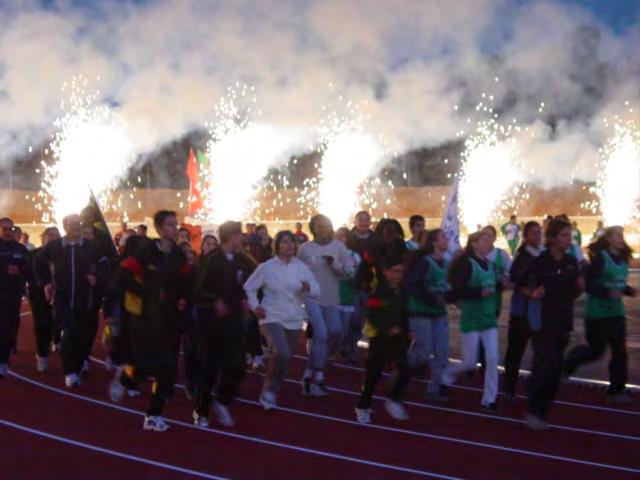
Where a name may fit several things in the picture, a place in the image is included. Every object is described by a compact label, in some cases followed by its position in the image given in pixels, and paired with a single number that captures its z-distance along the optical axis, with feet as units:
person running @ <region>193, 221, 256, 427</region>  31.71
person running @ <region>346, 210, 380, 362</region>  44.11
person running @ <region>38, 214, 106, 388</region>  40.09
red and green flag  108.68
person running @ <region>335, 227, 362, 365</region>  39.89
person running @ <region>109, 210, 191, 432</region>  30.48
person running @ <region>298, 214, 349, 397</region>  38.17
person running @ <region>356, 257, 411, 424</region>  32.60
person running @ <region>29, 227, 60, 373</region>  44.98
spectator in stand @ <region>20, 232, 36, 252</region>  69.36
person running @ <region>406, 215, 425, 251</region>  43.09
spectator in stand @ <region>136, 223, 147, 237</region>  53.43
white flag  52.73
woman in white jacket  34.81
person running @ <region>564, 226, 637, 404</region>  35.79
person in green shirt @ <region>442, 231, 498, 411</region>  34.35
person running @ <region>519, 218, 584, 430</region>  31.50
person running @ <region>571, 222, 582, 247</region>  80.81
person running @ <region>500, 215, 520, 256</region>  106.52
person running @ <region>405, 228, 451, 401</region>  35.04
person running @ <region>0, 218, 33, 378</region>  43.24
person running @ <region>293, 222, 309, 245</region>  86.27
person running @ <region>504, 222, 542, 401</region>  34.12
